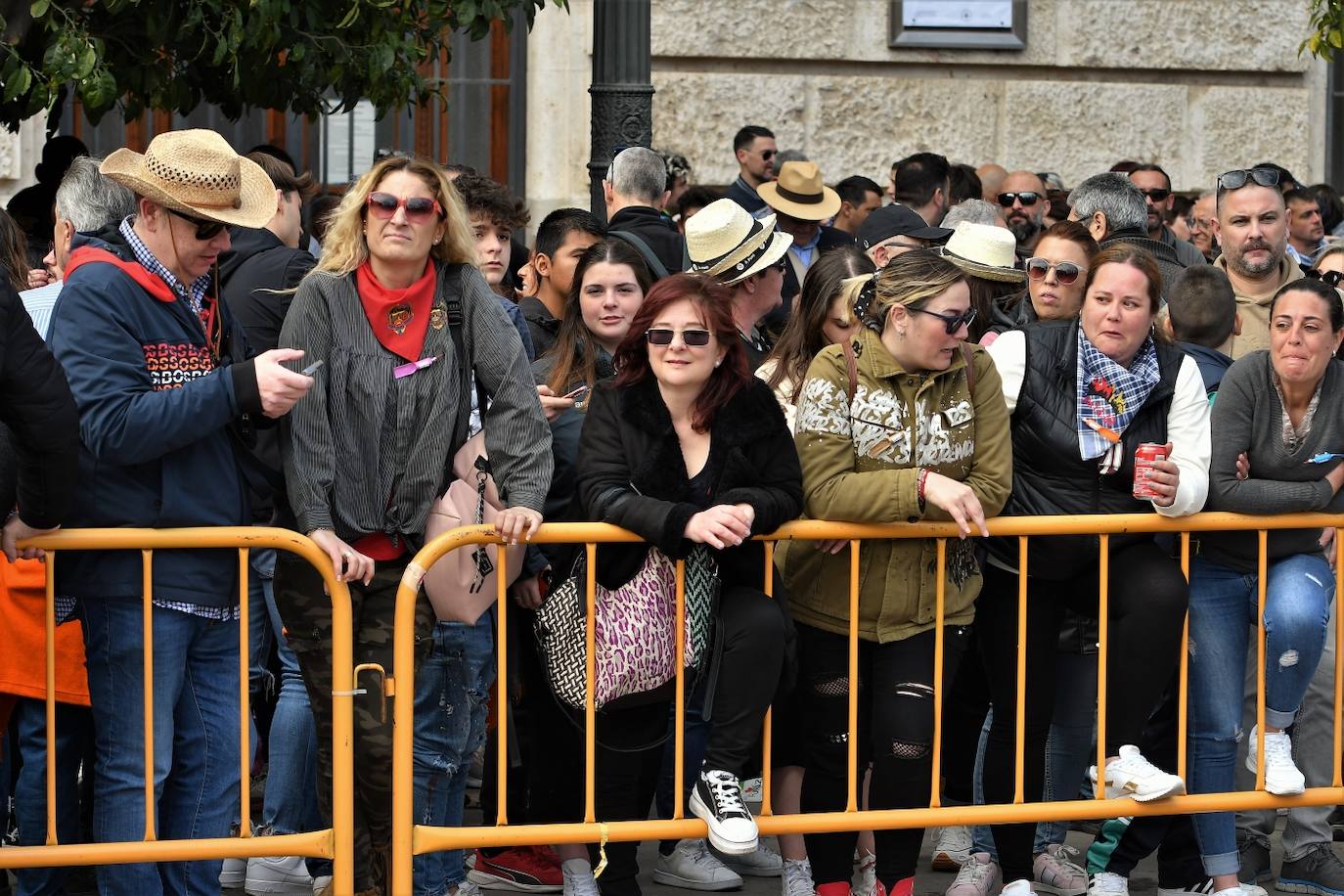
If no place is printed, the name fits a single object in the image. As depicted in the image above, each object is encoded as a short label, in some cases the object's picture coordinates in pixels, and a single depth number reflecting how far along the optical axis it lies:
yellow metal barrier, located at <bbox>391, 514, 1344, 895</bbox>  10.13
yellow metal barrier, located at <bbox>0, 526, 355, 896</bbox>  9.60
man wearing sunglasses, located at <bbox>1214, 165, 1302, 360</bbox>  14.70
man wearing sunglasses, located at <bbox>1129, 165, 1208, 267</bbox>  17.92
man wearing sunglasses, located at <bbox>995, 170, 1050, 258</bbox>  18.97
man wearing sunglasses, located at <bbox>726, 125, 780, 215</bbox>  20.16
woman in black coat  10.34
